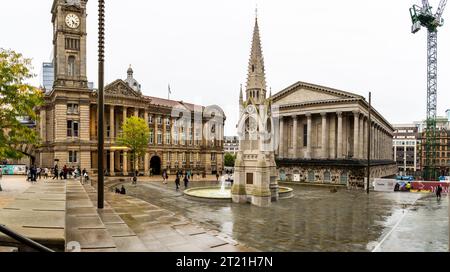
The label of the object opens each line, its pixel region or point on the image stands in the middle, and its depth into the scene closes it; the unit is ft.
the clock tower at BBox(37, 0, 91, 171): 163.53
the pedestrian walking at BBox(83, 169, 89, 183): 112.12
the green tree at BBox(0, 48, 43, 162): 66.59
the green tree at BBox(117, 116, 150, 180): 160.86
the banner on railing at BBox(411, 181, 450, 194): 128.87
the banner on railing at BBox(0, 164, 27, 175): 135.82
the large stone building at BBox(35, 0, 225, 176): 165.17
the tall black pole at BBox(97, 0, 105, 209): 40.81
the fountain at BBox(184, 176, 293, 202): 88.02
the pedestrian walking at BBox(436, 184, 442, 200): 105.50
